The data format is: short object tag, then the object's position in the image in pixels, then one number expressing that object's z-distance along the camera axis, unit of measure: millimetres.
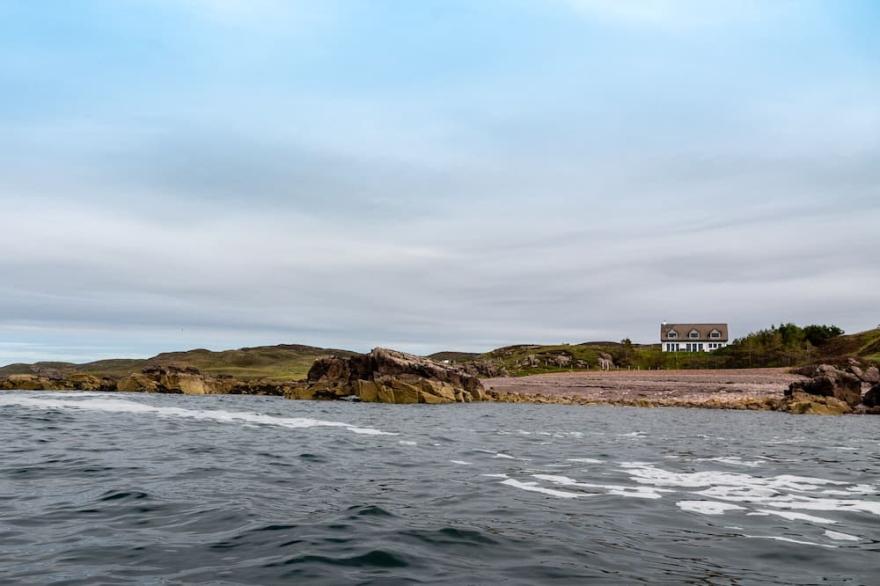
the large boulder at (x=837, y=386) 58938
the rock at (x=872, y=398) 56406
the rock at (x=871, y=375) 73375
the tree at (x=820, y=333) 125625
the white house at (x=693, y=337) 149500
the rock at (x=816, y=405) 53500
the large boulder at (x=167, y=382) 83750
